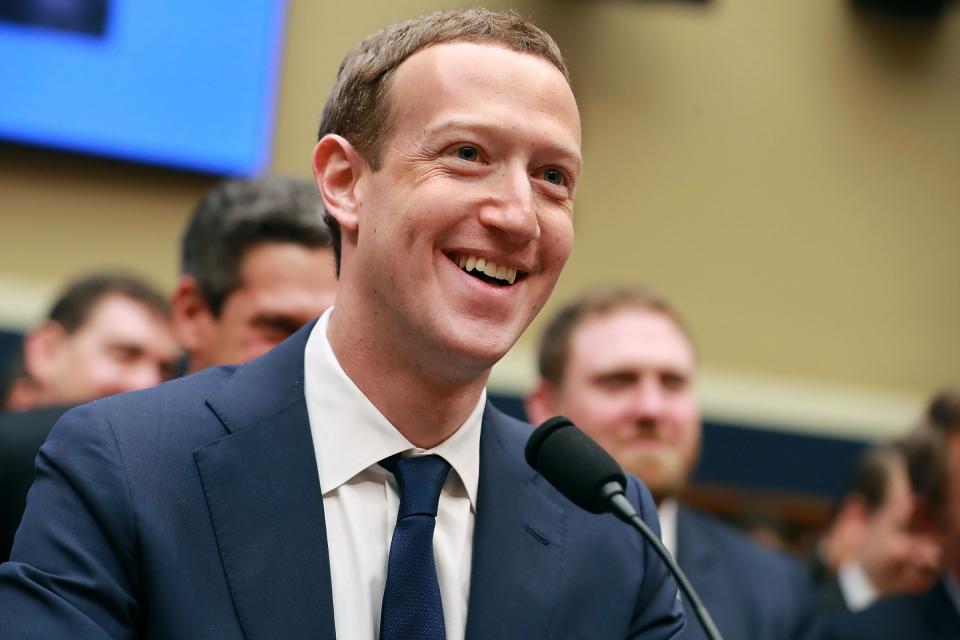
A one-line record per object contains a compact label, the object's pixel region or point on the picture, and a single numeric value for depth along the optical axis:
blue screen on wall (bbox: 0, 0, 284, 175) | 6.09
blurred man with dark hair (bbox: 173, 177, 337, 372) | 3.07
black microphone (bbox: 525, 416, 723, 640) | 1.89
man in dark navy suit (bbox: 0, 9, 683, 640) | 1.83
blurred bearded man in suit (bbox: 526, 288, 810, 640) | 3.81
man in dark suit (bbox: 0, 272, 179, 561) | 4.11
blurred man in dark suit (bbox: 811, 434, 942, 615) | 5.53
